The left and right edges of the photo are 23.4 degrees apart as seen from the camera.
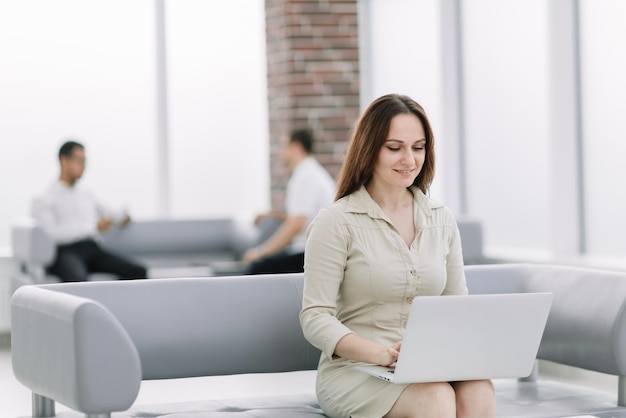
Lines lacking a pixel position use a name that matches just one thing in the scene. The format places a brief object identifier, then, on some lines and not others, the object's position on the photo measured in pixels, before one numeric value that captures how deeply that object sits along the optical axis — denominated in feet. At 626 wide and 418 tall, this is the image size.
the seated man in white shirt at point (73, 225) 35.97
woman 14.78
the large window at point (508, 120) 33.78
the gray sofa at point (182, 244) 38.29
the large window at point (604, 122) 29.80
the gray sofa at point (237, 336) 15.91
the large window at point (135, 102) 40.98
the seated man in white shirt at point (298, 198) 33.88
